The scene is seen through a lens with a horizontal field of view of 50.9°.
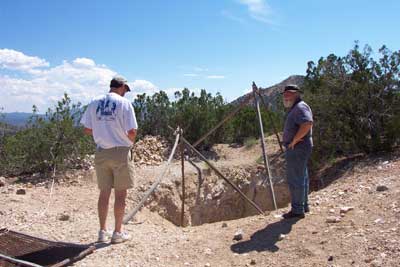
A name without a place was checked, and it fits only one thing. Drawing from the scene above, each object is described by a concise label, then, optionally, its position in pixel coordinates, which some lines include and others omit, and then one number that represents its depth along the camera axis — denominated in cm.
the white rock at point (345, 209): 468
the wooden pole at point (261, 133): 704
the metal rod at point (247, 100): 819
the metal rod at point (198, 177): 938
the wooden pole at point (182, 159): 741
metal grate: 397
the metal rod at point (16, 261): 373
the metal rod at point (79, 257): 387
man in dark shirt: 450
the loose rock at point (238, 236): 441
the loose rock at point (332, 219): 447
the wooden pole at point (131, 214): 559
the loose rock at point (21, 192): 691
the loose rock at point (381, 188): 531
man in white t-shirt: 423
